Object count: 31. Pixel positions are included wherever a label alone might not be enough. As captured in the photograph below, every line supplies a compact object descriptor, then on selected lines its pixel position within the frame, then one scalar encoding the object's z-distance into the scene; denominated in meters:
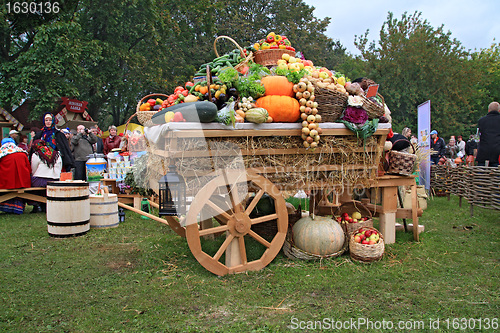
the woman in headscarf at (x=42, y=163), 7.53
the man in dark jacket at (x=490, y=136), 7.43
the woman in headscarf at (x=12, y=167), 7.19
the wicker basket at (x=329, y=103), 4.09
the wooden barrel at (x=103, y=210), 6.18
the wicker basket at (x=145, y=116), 4.70
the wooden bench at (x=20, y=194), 7.26
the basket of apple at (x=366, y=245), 4.12
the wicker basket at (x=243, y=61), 4.60
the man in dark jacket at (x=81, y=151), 8.95
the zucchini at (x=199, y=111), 3.53
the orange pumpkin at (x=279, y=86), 4.00
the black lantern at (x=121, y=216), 6.84
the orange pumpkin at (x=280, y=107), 3.90
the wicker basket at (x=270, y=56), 4.68
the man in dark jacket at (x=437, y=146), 11.67
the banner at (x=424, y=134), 9.09
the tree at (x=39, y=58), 12.85
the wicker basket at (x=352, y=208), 5.18
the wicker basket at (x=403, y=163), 4.80
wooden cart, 3.68
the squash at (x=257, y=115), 3.74
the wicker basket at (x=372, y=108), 4.32
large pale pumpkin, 4.16
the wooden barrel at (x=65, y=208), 5.52
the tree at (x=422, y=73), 23.52
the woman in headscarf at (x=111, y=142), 9.59
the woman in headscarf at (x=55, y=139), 7.73
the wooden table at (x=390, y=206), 4.75
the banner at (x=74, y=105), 15.27
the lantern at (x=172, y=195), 3.69
